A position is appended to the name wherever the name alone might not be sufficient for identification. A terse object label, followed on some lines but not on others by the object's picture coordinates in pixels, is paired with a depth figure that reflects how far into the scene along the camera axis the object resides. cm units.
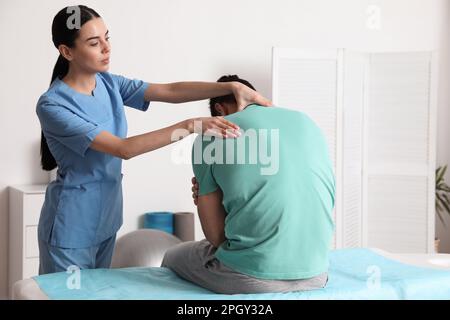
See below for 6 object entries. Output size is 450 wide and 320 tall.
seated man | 168
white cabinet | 314
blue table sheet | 173
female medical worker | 186
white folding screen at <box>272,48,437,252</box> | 385
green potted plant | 434
